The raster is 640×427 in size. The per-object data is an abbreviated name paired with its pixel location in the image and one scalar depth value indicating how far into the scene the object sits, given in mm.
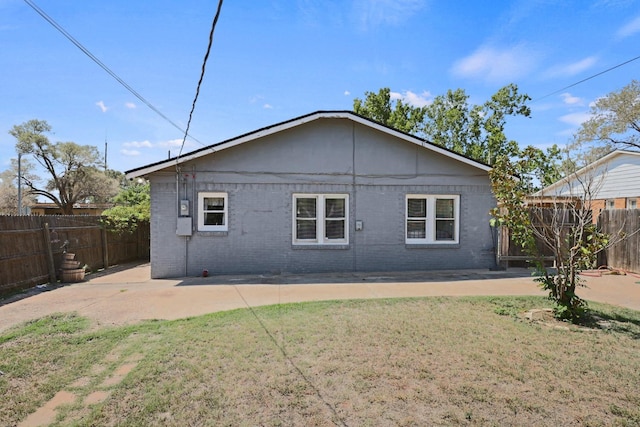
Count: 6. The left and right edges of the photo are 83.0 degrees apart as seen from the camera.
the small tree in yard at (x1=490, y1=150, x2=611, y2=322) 5961
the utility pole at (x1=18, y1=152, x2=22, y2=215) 30773
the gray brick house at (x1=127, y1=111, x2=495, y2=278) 10501
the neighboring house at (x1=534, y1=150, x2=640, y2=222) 16734
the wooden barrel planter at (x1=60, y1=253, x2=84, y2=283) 9906
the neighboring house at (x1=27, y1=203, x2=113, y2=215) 32328
